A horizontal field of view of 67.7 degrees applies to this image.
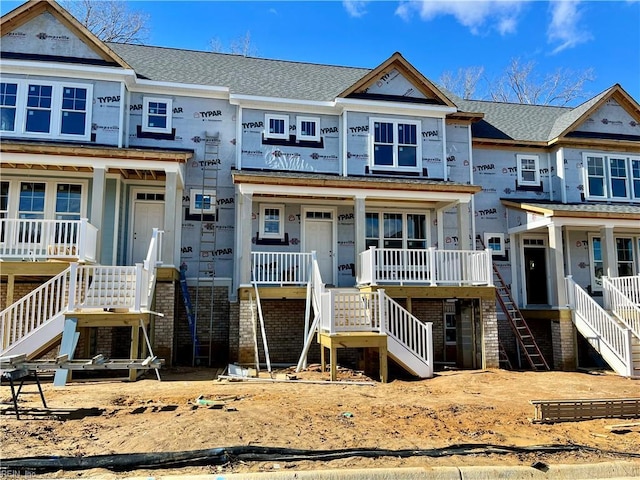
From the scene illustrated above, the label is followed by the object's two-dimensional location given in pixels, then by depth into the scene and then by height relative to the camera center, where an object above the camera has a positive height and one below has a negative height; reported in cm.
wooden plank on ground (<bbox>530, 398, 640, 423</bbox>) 698 -181
